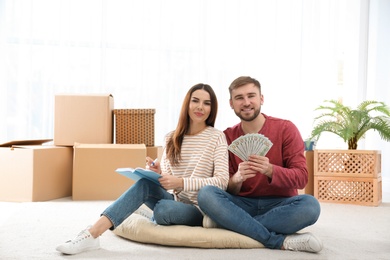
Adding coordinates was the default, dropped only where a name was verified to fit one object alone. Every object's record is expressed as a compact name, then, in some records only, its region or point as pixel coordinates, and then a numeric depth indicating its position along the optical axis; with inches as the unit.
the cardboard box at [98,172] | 157.9
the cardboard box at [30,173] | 153.7
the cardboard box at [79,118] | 167.5
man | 91.4
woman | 90.1
